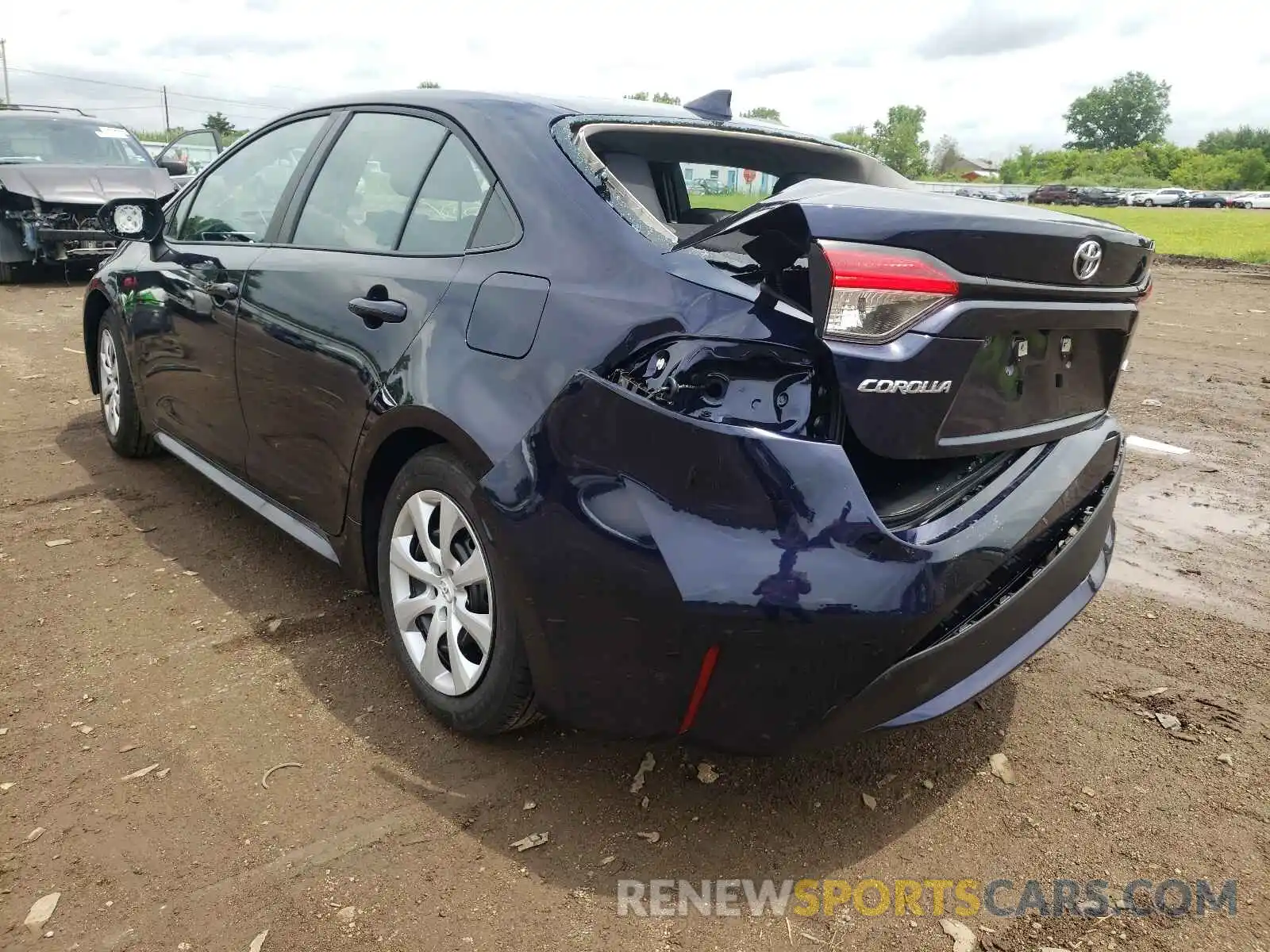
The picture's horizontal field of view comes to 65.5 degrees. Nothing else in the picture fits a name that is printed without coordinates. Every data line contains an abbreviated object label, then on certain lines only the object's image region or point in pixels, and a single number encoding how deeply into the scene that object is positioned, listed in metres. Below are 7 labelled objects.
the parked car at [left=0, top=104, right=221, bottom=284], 10.63
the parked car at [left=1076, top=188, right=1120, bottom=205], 63.03
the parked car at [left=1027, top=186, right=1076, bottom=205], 60.12
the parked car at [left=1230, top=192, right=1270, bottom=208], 65.25
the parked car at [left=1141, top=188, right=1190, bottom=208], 68.00
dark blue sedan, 1.97
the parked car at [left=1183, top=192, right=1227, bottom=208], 67.20
